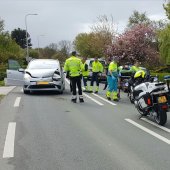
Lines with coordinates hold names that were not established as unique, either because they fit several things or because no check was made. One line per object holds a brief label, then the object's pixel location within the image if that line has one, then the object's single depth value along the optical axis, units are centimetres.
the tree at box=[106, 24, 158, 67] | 2351
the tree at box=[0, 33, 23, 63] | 3183
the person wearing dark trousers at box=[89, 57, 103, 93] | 1245
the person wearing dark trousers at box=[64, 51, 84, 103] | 939
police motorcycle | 611
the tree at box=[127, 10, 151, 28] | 5532
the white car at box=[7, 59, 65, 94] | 1080
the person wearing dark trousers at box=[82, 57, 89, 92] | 1190
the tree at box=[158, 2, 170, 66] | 2232
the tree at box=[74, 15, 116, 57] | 3451
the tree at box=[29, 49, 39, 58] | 5803
